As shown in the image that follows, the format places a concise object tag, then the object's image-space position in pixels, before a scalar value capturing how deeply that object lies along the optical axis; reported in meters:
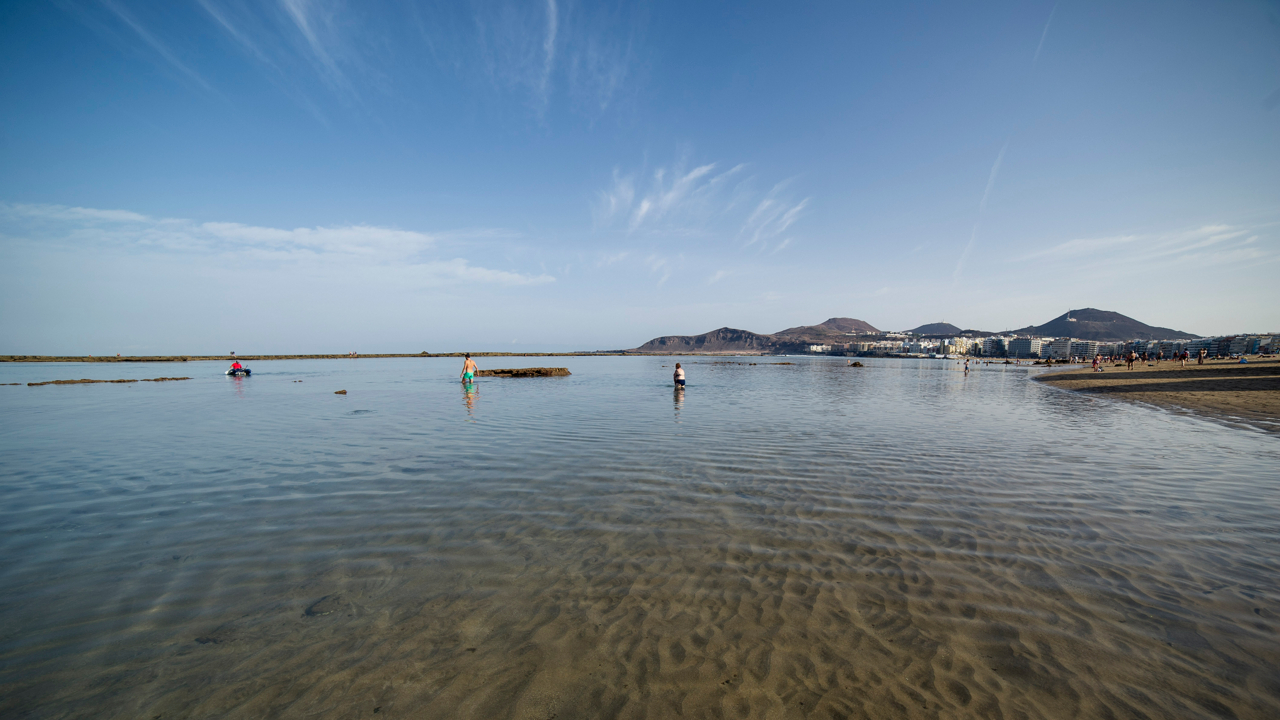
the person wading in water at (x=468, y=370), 37.84
